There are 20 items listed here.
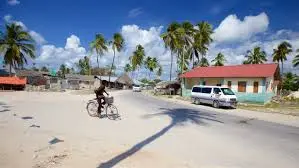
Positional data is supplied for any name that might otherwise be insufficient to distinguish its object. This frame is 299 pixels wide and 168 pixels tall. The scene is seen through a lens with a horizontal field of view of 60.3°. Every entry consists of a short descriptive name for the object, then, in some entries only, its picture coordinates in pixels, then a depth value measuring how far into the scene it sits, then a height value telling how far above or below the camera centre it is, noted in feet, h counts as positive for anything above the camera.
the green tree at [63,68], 386.69 +28.40
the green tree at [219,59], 214.42 +25.81
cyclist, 43.32 -1.10
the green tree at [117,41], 217.56 +39.36
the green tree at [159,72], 363.05 +24.09
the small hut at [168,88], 157.83 +0.80
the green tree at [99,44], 216.74 +36.58
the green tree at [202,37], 170.71 +35.25
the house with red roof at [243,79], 99.09 +5.54
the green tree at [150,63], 316.40 +31.54
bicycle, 44.70 -3.89
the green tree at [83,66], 379.14 +31.50
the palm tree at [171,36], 152.35 +31.87
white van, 74.54 -1.82
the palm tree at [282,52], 203.64 +32.07
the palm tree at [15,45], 156.04 +25.08
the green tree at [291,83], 187.32 +6.41
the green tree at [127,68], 382.75 +30.34
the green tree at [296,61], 174.10 +20.99
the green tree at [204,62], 208.66 +23.05
